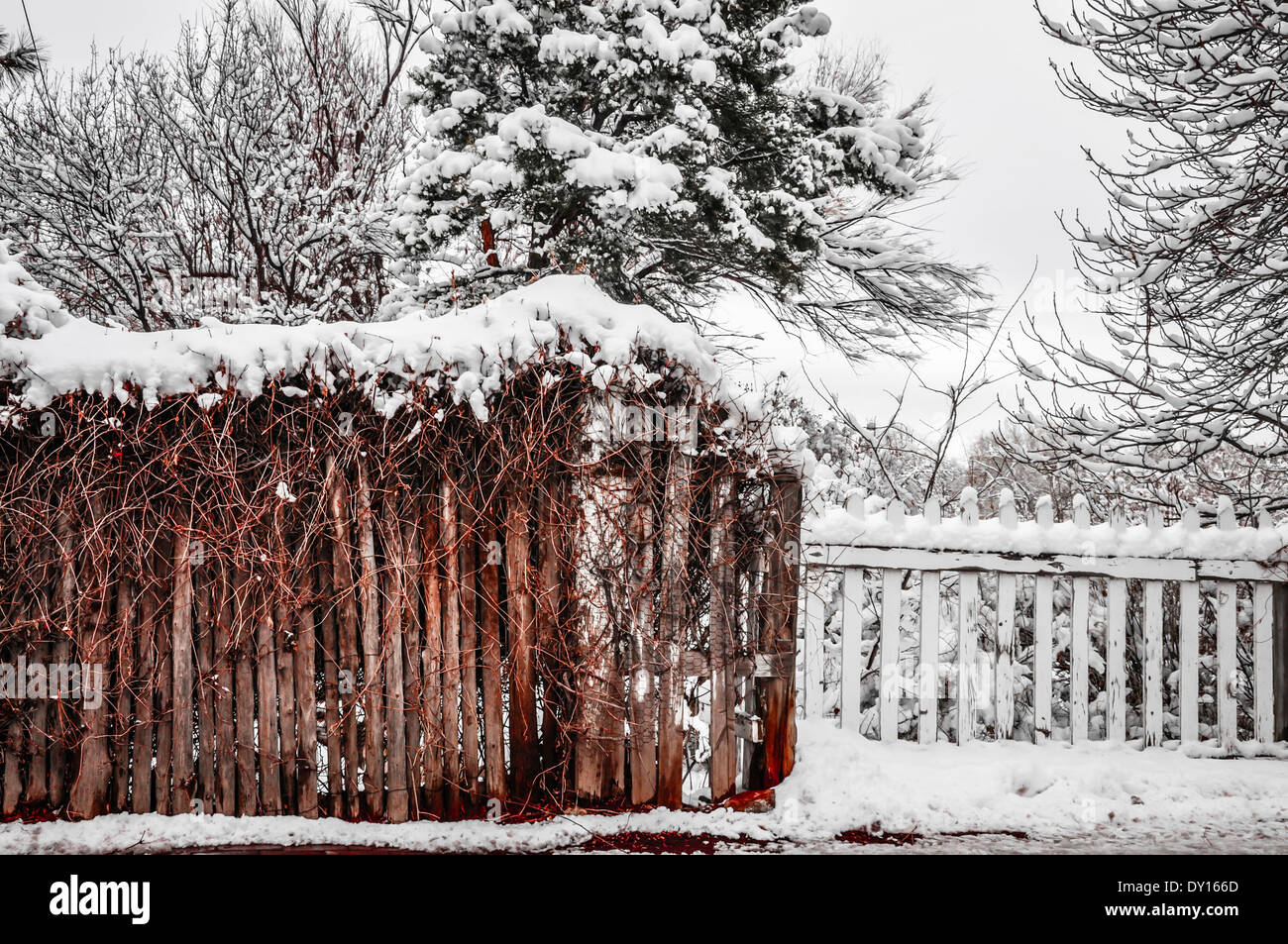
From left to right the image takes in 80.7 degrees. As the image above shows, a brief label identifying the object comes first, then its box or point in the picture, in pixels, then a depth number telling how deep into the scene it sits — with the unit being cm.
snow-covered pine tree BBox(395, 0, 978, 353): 608
